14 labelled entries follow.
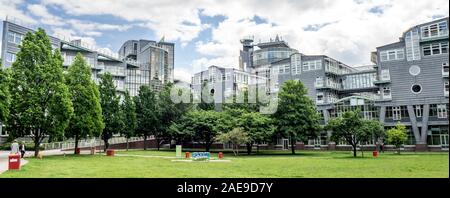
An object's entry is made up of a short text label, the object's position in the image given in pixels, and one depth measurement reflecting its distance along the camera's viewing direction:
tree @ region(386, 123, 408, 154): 30.06
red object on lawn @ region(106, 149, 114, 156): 26.70
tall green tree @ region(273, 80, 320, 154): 30.78
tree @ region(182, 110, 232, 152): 32.84
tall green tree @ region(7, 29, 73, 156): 20.88
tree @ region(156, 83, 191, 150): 40.50
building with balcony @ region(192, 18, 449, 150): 32.81
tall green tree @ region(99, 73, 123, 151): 32.50
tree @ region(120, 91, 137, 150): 36.12
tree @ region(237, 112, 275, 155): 29.42
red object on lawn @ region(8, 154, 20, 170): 13.03
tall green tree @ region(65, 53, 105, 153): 25.03
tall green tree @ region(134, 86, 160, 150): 40.34
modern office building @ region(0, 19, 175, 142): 36.75
